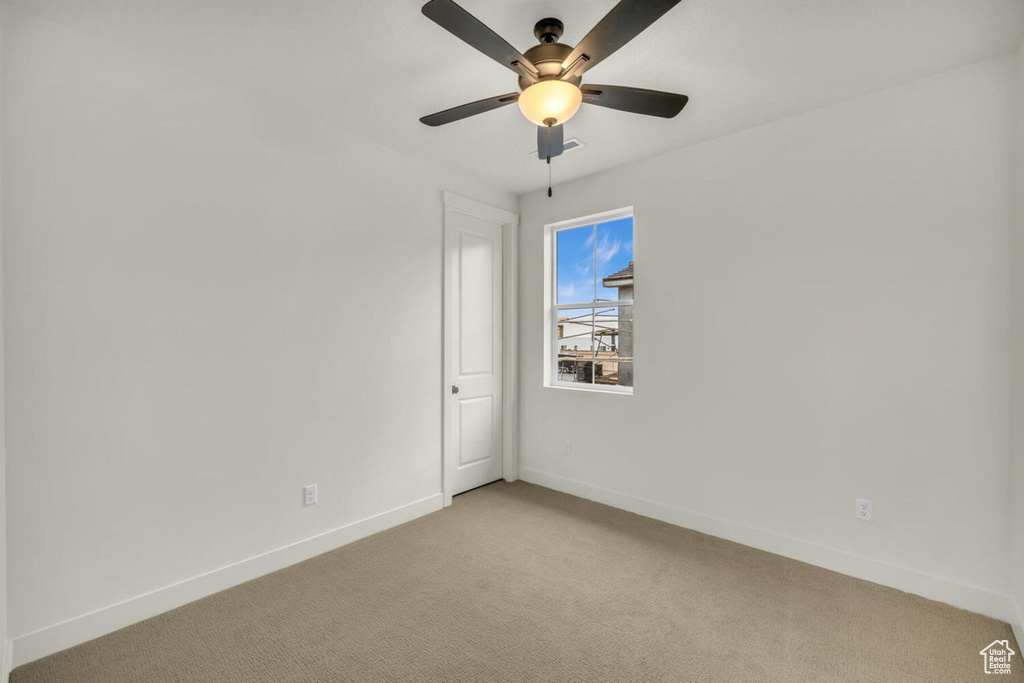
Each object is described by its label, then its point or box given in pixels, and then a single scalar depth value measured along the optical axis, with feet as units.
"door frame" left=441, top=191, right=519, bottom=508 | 13.52
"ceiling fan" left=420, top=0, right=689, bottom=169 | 4.72
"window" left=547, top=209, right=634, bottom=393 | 12.00
